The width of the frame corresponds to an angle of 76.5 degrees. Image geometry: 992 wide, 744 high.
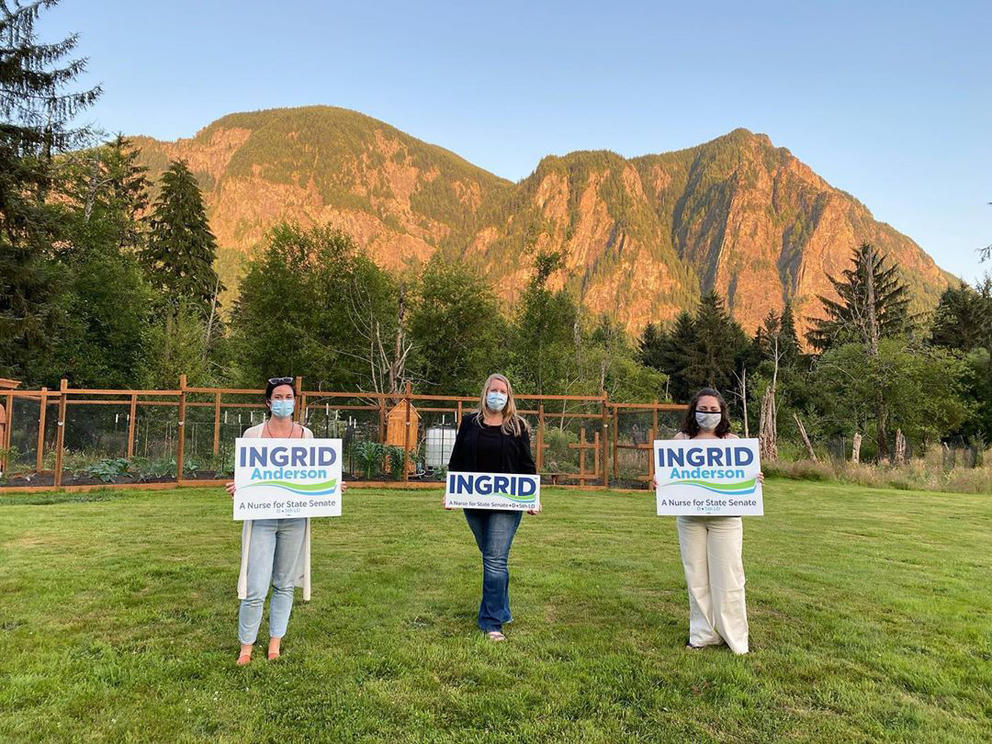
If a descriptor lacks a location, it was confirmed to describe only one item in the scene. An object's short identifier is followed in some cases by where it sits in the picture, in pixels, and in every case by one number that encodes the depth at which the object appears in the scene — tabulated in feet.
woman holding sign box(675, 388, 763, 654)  14.99
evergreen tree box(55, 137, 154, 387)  97.96
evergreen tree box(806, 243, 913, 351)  94.84
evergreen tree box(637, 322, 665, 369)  205.87
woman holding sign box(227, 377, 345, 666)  13.75
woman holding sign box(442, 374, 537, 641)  16.05
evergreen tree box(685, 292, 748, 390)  190.29
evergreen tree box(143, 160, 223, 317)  139.03
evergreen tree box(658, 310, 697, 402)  193.77
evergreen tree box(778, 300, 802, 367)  178.40
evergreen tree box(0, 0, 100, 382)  60.59
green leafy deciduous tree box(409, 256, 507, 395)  118.62
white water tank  58.70
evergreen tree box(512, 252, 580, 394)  114.45
